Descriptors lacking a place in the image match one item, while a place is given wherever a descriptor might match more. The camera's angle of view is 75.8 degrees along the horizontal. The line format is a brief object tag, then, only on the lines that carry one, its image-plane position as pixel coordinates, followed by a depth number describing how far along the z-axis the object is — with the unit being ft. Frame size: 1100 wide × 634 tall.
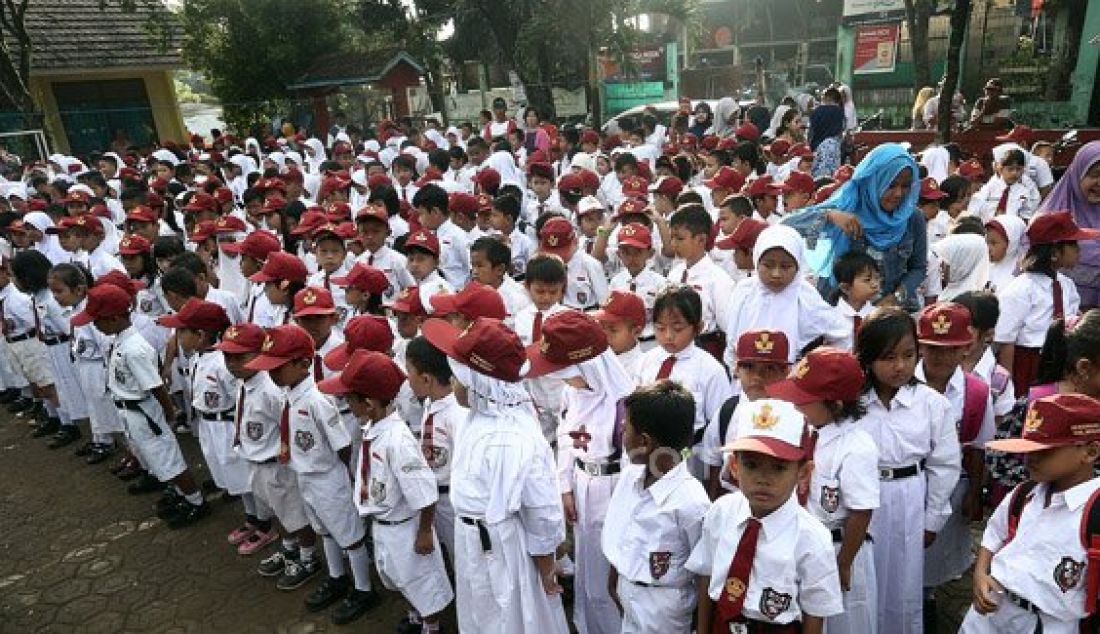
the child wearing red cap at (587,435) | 10.08
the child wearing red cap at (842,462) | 8.61
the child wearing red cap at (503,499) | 9.62
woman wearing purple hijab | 14.92
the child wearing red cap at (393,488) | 10.78
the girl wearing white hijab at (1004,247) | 15.56
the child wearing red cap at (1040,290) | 13.07
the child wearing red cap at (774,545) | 7.47
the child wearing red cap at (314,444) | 12.33
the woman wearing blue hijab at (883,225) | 13.29
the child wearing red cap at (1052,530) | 7.07
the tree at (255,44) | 74.84
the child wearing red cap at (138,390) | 15.70
